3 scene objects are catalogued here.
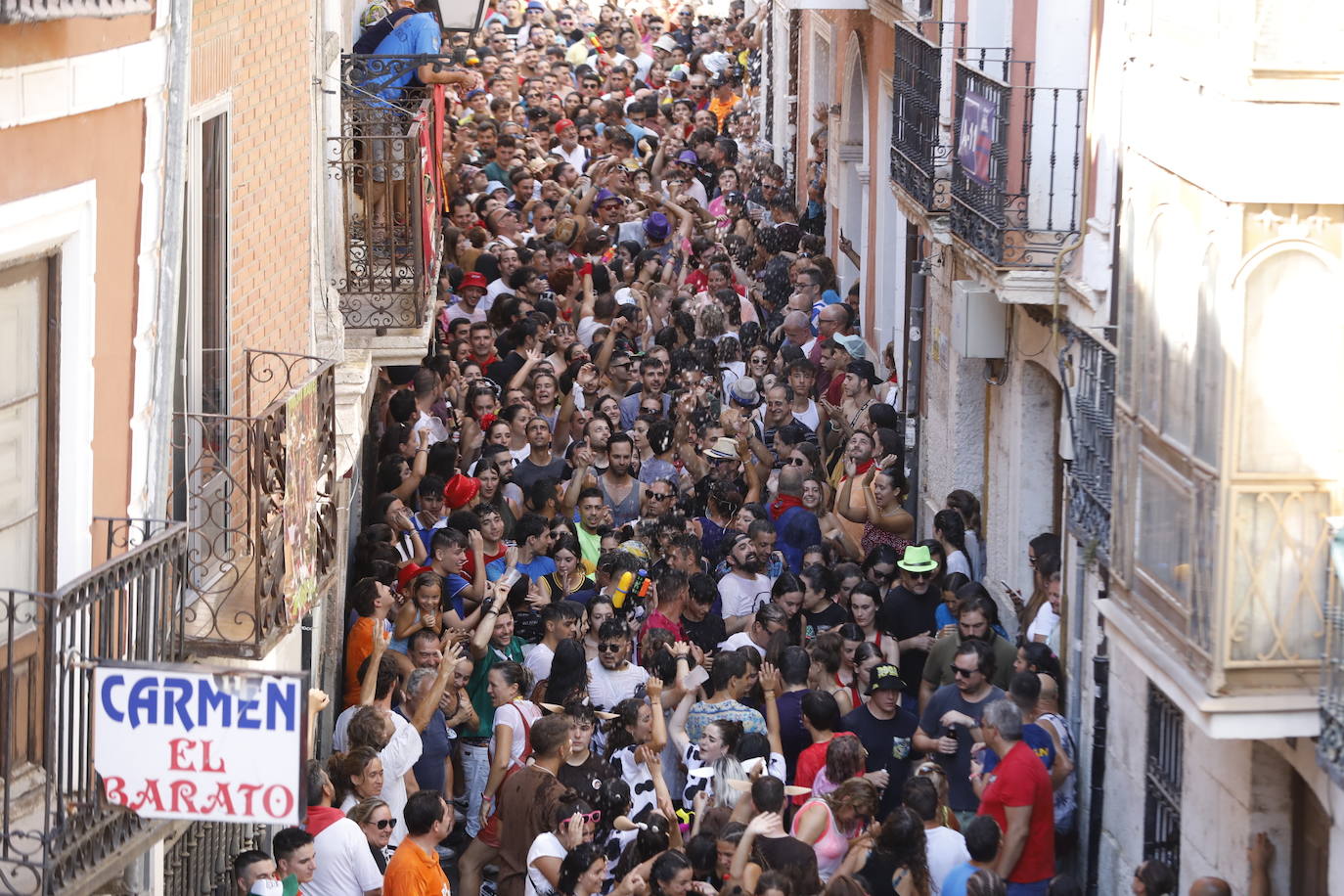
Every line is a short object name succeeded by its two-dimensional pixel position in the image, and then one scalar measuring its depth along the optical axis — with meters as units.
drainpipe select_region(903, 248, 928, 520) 17.41
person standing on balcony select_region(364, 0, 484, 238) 15.03
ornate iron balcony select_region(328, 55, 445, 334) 14.43
